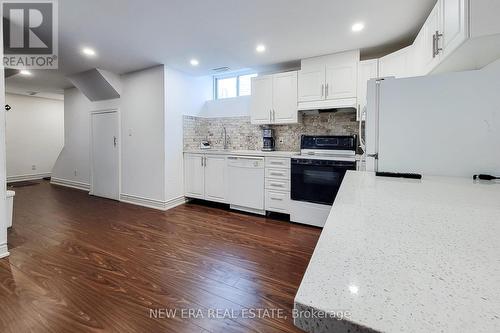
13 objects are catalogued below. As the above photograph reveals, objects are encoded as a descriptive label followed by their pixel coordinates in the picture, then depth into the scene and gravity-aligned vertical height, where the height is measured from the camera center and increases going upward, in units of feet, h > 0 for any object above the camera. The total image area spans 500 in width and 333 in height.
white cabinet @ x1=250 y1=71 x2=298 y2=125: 11.10 +3.04
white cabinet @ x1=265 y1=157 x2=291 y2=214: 10.65 -1.23
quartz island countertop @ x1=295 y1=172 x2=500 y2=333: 1.07 -0.71
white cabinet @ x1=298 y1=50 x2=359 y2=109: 9.79 +3.59
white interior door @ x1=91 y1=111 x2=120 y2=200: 14.16 +0.17
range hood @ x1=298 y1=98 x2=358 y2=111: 9.73 +2.46
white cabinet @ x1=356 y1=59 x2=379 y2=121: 9.40 +3.51
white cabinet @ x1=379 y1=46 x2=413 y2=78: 8.32 +3.67
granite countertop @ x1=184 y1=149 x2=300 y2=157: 10.82 +0.30
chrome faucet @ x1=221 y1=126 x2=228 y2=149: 14.46 +1.51
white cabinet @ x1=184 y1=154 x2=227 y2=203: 12.36 -1.03
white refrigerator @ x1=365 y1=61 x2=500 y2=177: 4.63 +0.78
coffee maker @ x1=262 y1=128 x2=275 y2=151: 12.43 +1.03
